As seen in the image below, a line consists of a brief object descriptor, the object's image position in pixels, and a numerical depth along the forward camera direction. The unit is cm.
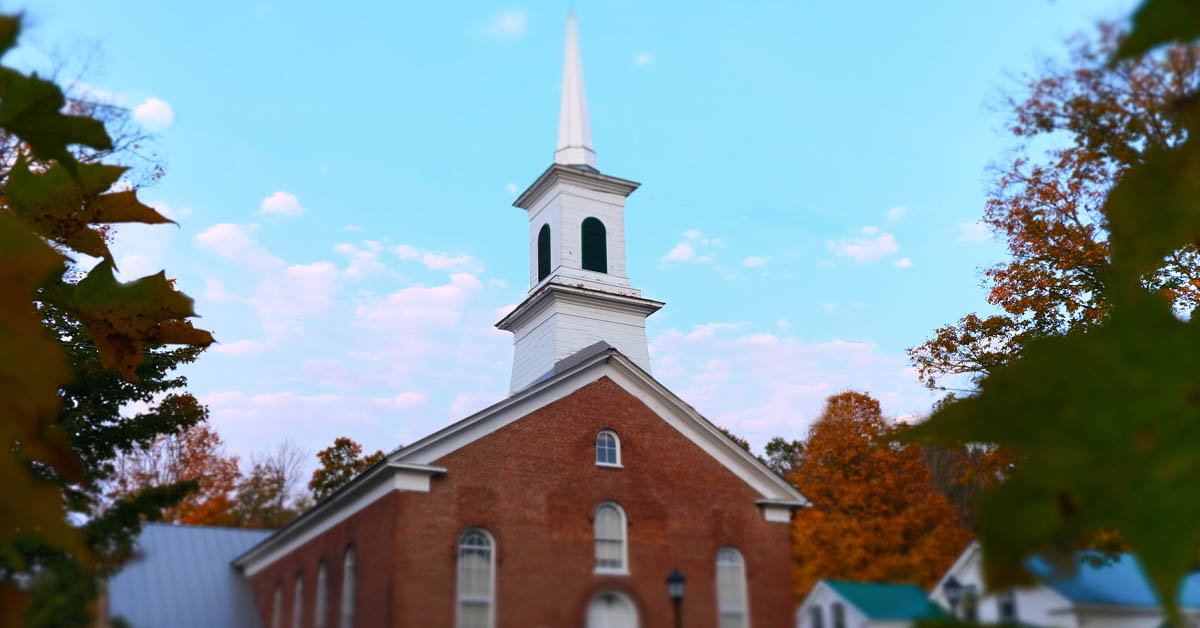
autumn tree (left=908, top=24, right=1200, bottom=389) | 799
